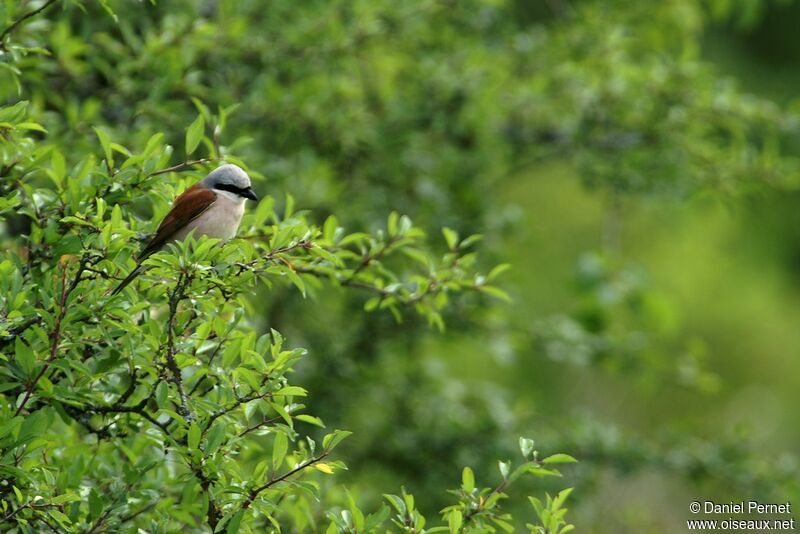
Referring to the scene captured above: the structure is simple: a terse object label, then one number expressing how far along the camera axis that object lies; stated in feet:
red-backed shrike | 27.30
